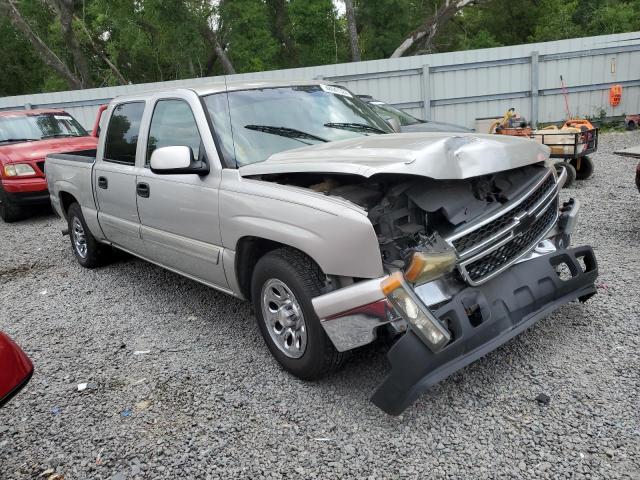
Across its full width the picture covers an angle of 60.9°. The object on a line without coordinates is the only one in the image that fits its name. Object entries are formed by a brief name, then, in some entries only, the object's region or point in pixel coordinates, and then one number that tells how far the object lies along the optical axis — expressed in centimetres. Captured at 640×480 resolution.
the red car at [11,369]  241
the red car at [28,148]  862
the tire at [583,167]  841
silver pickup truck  276
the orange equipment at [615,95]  1400
